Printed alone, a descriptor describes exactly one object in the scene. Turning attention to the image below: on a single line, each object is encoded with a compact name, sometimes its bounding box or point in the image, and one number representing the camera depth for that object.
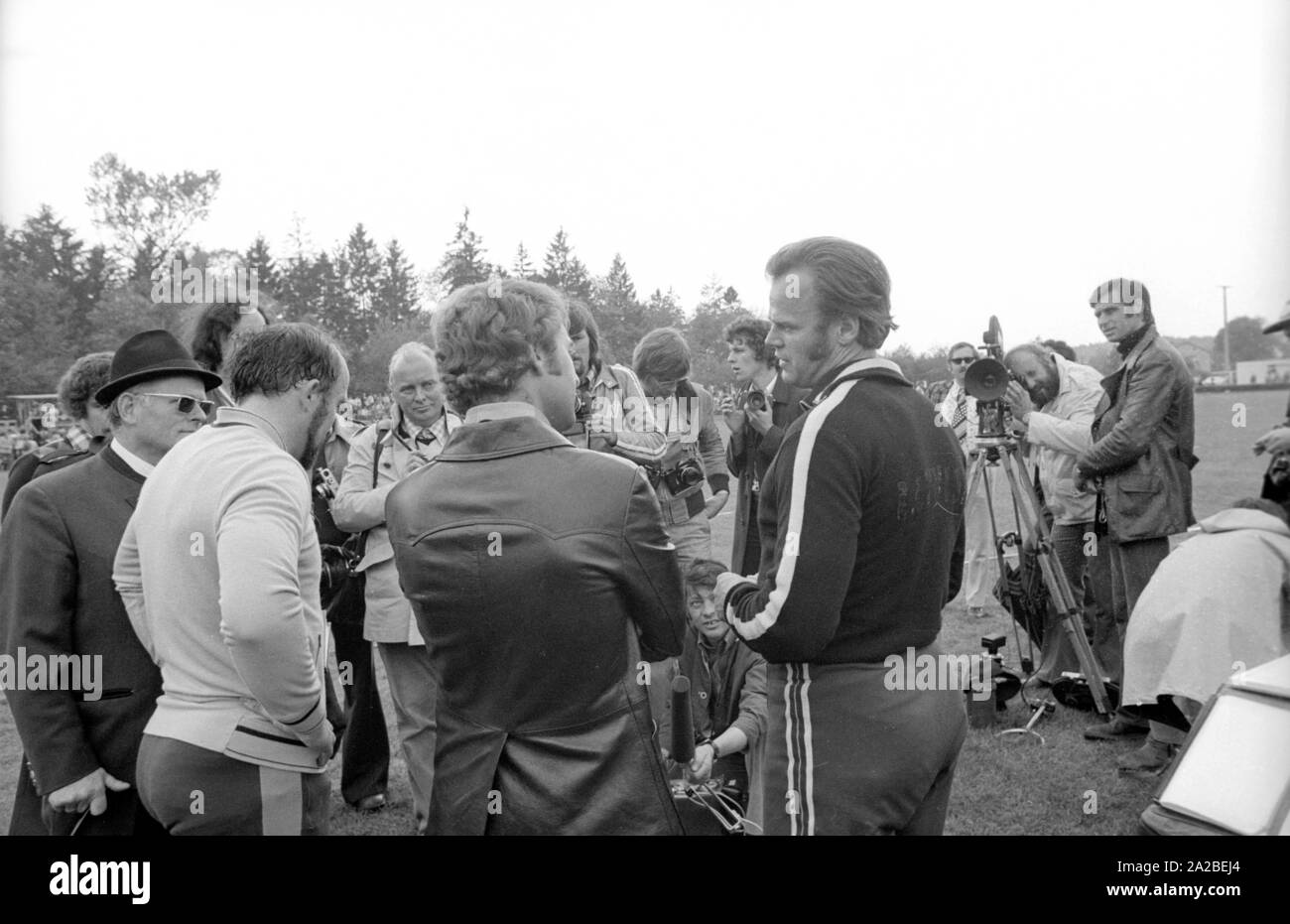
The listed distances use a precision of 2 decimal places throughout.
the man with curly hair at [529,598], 1.69
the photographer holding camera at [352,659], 3.74
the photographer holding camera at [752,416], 4.09
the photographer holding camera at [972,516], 5.72
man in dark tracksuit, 1.74
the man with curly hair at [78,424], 3.23
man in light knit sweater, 1.79
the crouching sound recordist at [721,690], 2.90
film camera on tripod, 4.00
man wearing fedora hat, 2.15
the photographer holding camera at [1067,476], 4.68
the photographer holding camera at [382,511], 3.37
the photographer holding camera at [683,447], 4.09
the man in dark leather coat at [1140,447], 4.16
